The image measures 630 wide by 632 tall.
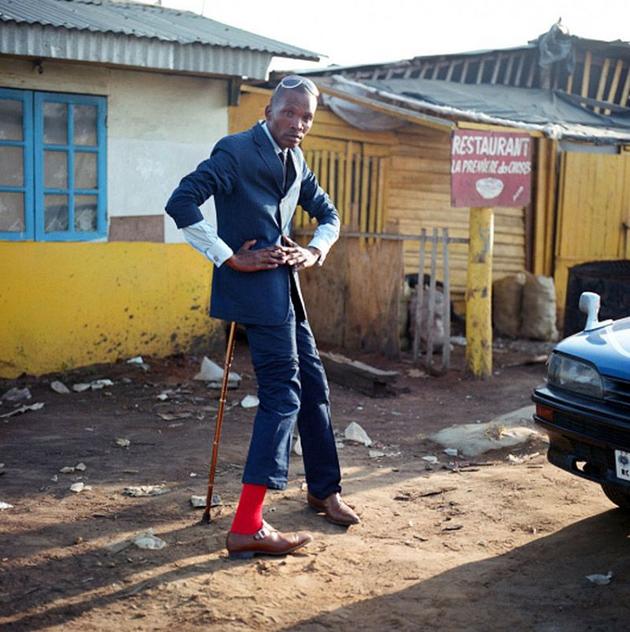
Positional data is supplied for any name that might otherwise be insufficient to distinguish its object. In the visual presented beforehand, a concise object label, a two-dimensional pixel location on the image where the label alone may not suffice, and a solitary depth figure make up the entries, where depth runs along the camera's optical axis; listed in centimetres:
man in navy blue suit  424
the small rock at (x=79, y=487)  532
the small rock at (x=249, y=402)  790
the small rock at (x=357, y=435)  691
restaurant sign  900
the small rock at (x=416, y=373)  949
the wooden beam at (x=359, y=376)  857
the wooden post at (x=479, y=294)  907
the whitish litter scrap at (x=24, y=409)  745
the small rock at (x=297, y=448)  640
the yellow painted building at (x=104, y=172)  819
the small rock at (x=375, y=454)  650
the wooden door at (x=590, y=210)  1277
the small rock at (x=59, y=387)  829
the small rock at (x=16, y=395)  789
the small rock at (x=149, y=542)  438
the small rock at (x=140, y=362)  902
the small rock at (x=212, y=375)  873
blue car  411
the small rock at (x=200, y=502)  500
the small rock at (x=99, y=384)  842
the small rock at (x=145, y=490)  527
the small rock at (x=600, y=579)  411
